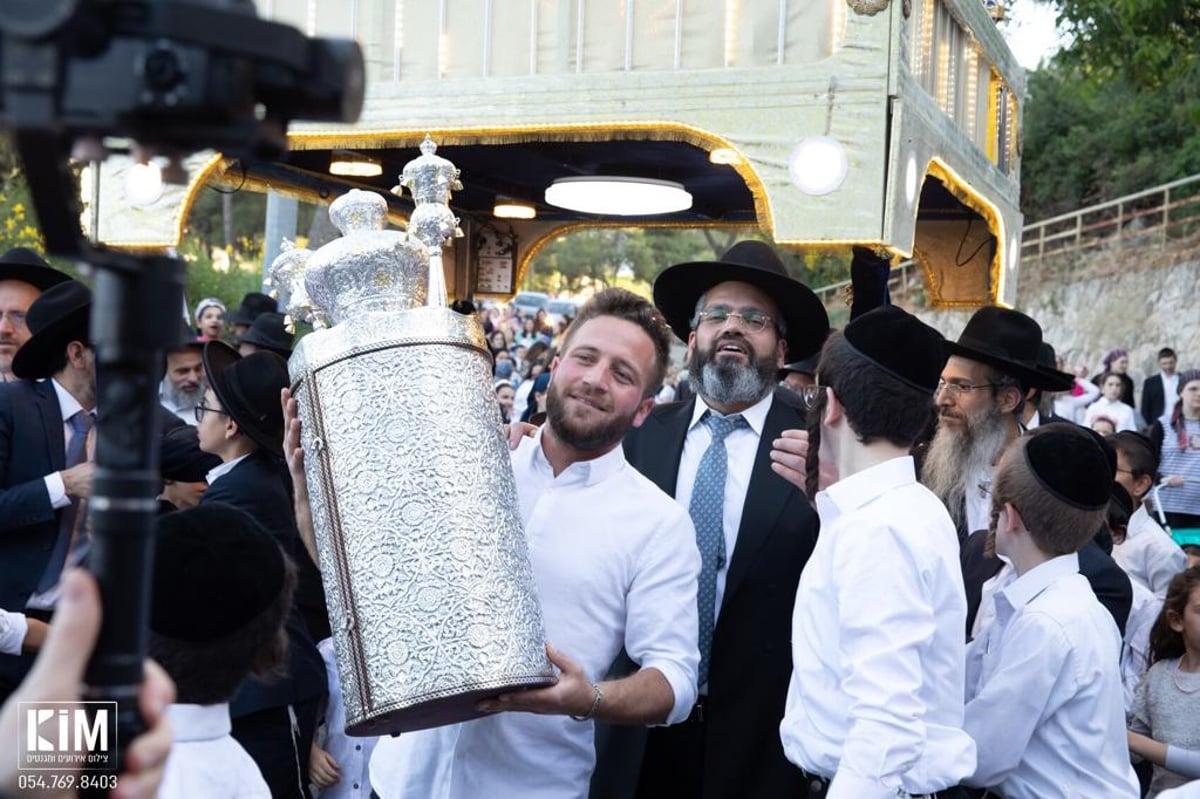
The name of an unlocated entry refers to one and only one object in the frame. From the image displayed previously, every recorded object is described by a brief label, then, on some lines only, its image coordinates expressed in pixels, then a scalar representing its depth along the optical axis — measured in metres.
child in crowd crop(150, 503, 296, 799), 2.13
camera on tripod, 0.99
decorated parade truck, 5.69
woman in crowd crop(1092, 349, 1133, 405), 13.79
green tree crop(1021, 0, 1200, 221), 17.17
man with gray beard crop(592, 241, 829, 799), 3.61
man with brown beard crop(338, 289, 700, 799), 2.94
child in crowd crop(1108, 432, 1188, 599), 5.77
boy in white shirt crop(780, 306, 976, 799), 2.52
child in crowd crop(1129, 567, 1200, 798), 4.24
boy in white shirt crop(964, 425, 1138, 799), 3.08
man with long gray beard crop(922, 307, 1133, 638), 4.75
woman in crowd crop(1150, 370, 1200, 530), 9.95
